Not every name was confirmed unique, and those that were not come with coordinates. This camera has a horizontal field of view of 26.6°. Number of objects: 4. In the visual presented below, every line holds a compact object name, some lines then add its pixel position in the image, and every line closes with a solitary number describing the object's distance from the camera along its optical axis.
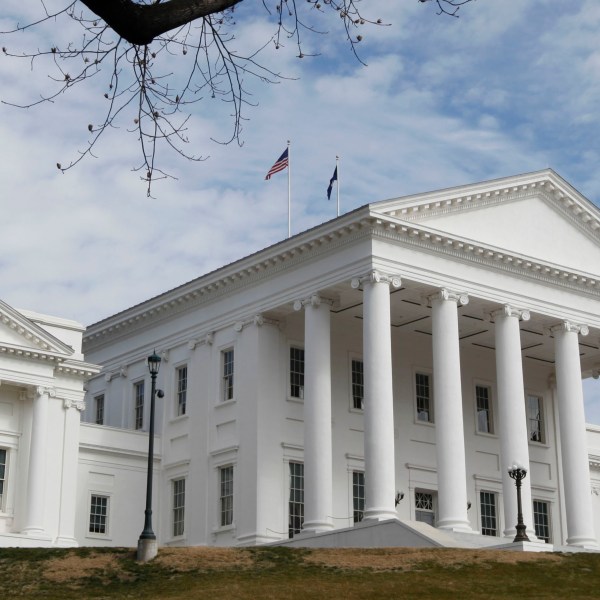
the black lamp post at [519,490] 37.09
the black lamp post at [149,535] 32.75
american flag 48.91
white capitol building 42.31
